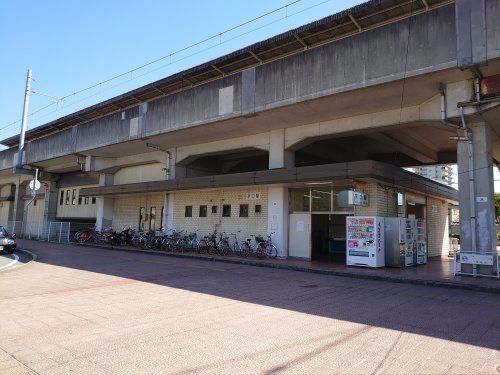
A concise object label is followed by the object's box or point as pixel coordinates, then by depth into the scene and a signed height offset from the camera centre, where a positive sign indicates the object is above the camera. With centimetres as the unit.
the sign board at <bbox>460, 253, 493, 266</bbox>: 1170 -68
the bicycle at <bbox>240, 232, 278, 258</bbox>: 1766 -85
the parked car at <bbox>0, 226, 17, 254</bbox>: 1933 -105
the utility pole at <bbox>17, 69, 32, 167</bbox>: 2698 +782
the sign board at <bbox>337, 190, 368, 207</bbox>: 1461 +122
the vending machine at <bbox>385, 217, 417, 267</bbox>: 1486 -33
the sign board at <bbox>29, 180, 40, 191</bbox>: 2161 +204
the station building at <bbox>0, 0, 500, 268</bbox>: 1217 +435
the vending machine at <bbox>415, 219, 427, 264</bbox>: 1639 -30
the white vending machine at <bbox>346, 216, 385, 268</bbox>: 1445 -33
